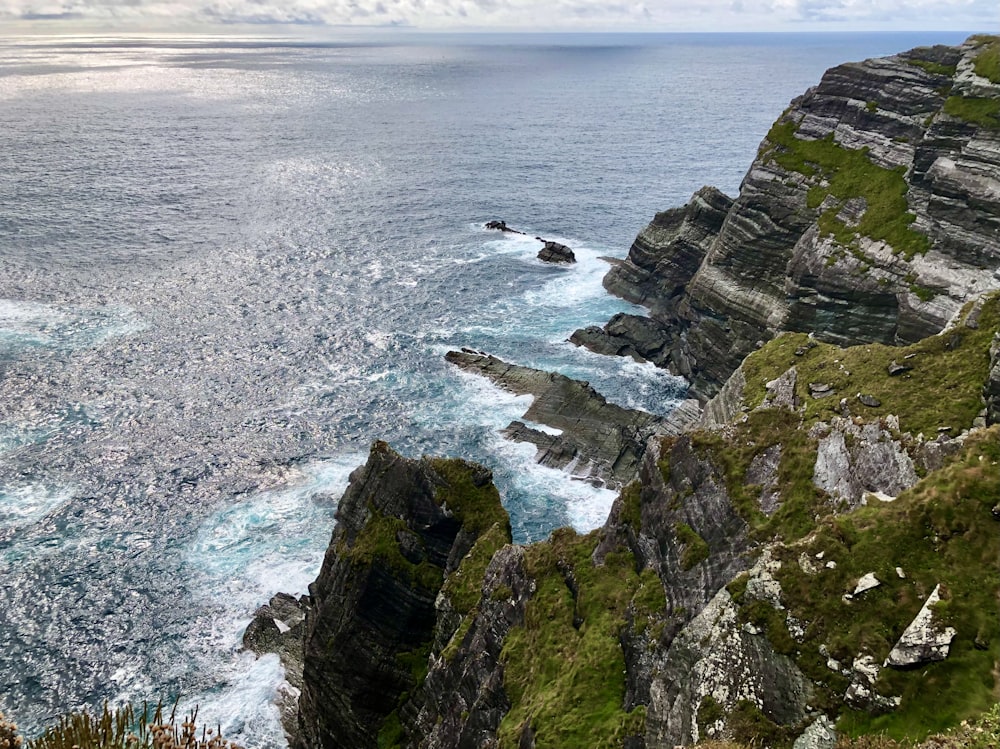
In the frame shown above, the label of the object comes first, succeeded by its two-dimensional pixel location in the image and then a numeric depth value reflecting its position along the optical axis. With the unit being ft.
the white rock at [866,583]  66.08
